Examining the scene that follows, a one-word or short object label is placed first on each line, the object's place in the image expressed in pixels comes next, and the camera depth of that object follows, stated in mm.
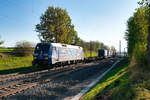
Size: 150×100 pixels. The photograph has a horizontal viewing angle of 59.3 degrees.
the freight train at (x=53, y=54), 15734
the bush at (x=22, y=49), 28488
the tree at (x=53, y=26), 27984
